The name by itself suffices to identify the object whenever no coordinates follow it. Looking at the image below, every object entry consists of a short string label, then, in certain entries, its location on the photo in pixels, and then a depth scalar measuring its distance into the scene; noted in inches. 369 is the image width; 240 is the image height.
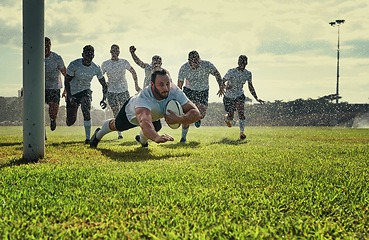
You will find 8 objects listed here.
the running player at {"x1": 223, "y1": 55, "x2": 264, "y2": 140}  395.2
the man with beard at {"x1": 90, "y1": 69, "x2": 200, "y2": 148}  202.7
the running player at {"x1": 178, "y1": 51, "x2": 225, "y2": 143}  358.9
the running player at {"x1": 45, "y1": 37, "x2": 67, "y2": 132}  338.6
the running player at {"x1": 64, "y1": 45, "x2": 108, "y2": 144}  324.5
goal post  181.9
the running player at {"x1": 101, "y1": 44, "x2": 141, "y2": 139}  395.2
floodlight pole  1323.6
